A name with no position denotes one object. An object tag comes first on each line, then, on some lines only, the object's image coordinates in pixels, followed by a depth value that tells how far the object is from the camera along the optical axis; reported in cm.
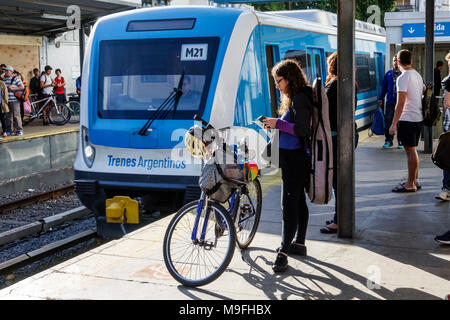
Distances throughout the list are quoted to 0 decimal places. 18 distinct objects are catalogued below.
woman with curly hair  500
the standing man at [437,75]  1497
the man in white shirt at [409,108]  777
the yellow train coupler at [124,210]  723
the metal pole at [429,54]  1155
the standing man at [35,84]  2027
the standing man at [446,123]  679
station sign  1620
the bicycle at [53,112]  1906
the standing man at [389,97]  1197
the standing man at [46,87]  1912
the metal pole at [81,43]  1936
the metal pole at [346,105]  577
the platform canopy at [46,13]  1641
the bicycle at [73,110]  2018
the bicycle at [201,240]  473
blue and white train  748
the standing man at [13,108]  1528
